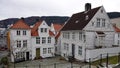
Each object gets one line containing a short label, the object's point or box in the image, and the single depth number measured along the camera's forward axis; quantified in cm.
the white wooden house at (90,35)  3120
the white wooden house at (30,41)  3666
